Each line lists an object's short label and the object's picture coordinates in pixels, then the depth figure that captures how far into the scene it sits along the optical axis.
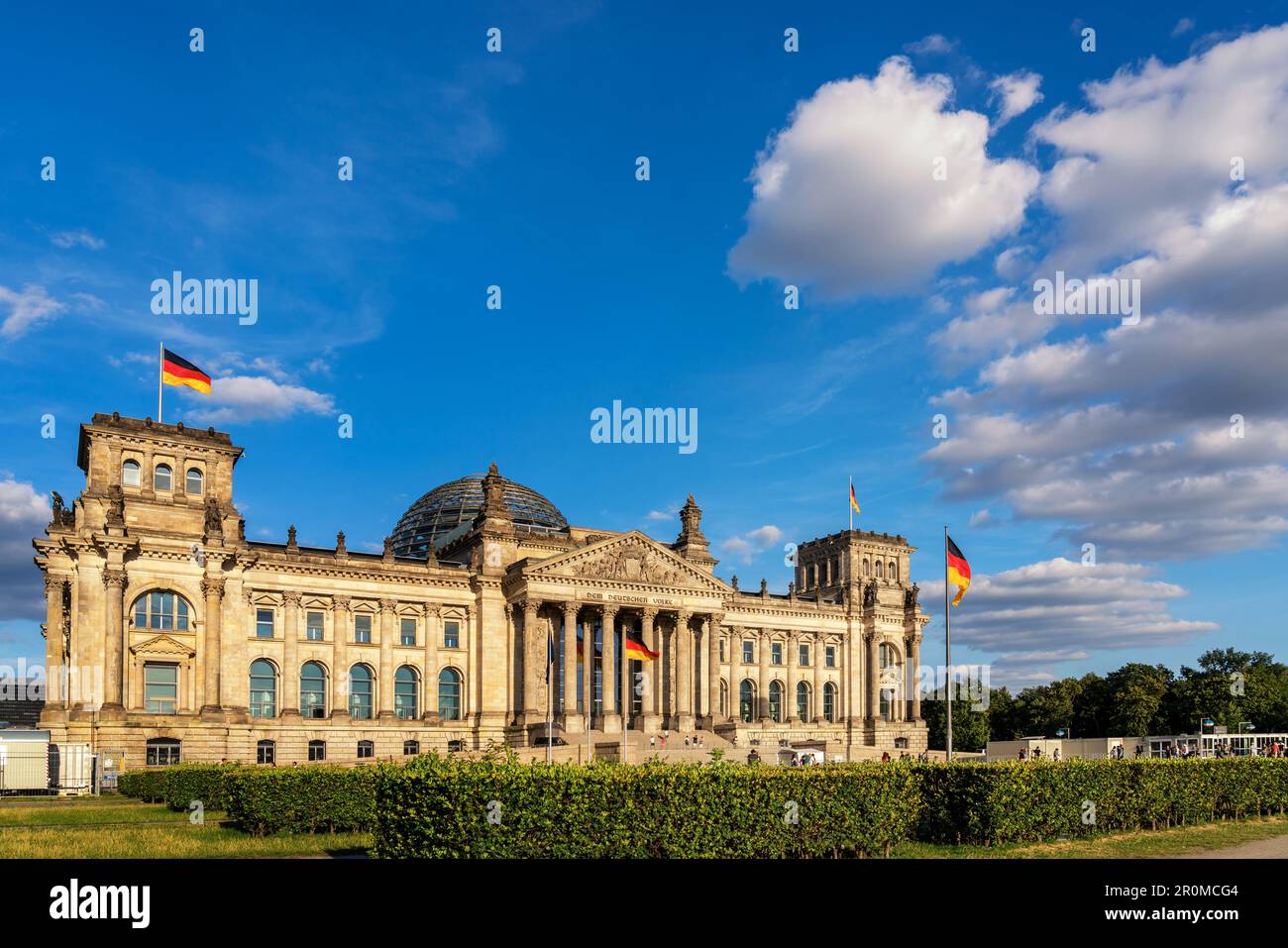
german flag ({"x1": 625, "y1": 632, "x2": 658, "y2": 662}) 75.31
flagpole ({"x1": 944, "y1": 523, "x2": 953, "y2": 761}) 44.42
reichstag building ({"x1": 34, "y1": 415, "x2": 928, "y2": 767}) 69.25
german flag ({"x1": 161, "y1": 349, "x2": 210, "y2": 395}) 69.44
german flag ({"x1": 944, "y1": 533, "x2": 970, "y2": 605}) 46.31
